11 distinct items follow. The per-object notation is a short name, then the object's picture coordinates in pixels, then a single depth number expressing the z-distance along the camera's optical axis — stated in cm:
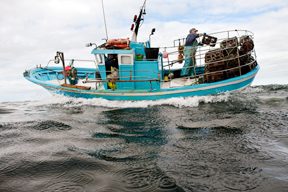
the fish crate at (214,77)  747
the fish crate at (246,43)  761
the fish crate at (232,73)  756
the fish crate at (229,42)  758
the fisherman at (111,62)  889
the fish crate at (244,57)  767
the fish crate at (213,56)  749
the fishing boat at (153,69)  751
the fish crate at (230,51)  745
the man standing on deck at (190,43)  884
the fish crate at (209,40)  797
